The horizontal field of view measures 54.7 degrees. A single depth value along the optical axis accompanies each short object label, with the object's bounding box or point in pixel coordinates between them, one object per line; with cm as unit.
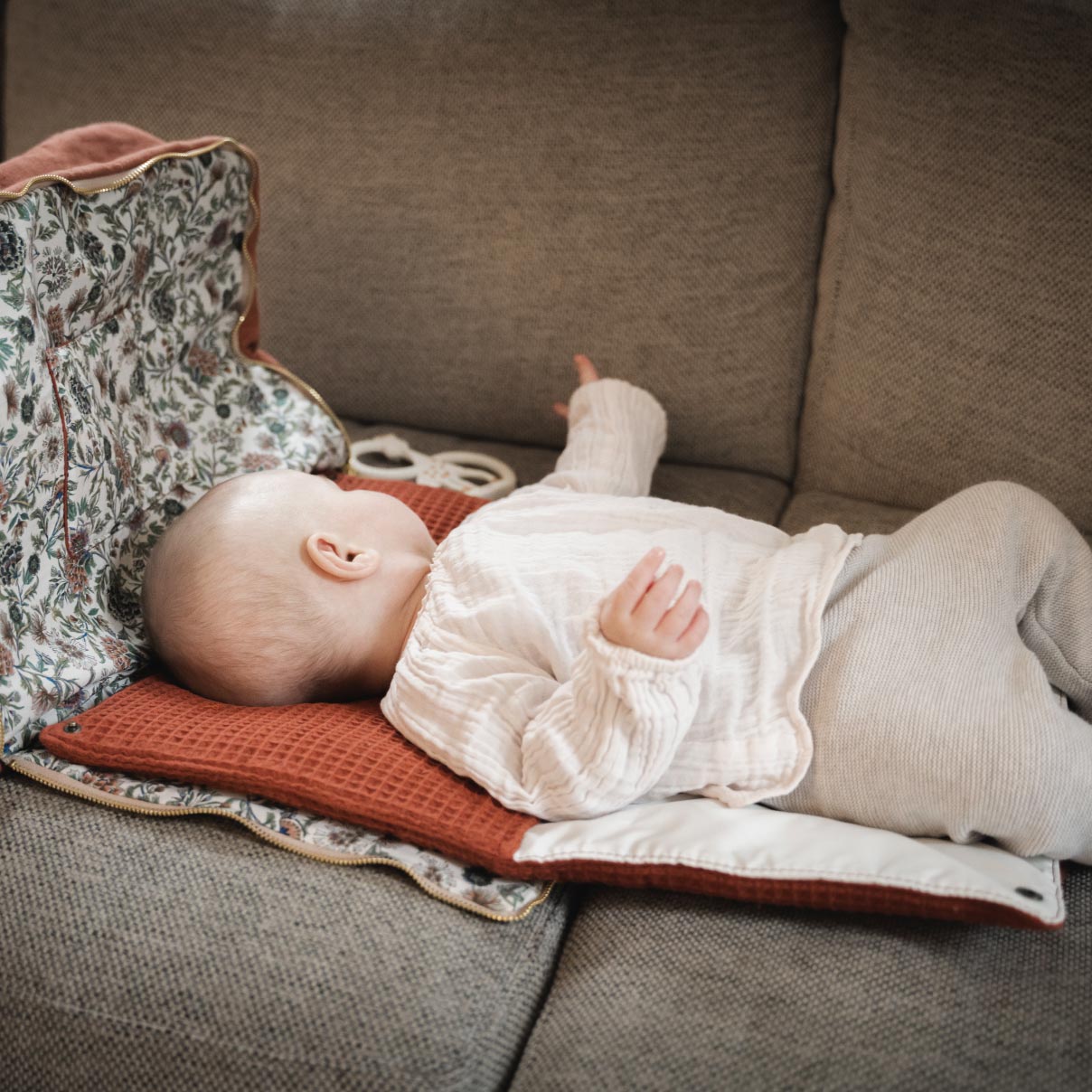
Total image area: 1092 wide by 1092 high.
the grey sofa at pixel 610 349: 90
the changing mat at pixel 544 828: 94
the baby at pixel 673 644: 100
